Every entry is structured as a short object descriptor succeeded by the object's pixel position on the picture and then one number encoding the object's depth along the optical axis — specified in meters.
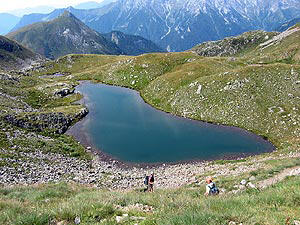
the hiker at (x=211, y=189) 18.86
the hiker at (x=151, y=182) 26.67
